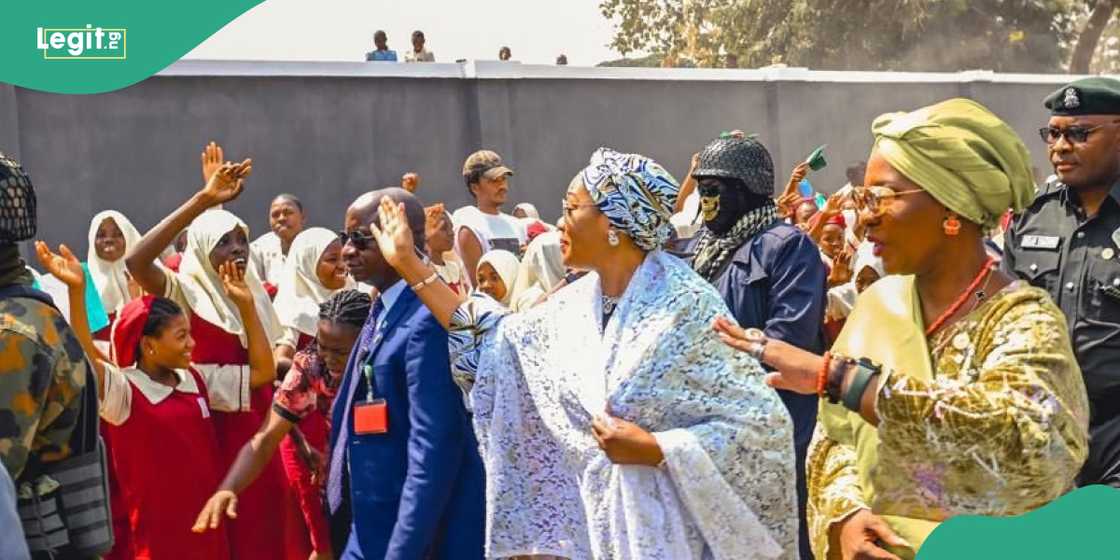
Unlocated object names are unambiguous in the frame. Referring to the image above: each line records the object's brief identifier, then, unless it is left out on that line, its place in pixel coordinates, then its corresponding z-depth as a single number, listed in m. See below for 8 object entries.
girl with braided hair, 5.94
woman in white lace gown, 4.46
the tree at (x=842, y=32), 34.19
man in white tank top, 10.97
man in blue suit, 5.12
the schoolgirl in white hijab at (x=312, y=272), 8.73
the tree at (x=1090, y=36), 35.25
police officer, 5.24
